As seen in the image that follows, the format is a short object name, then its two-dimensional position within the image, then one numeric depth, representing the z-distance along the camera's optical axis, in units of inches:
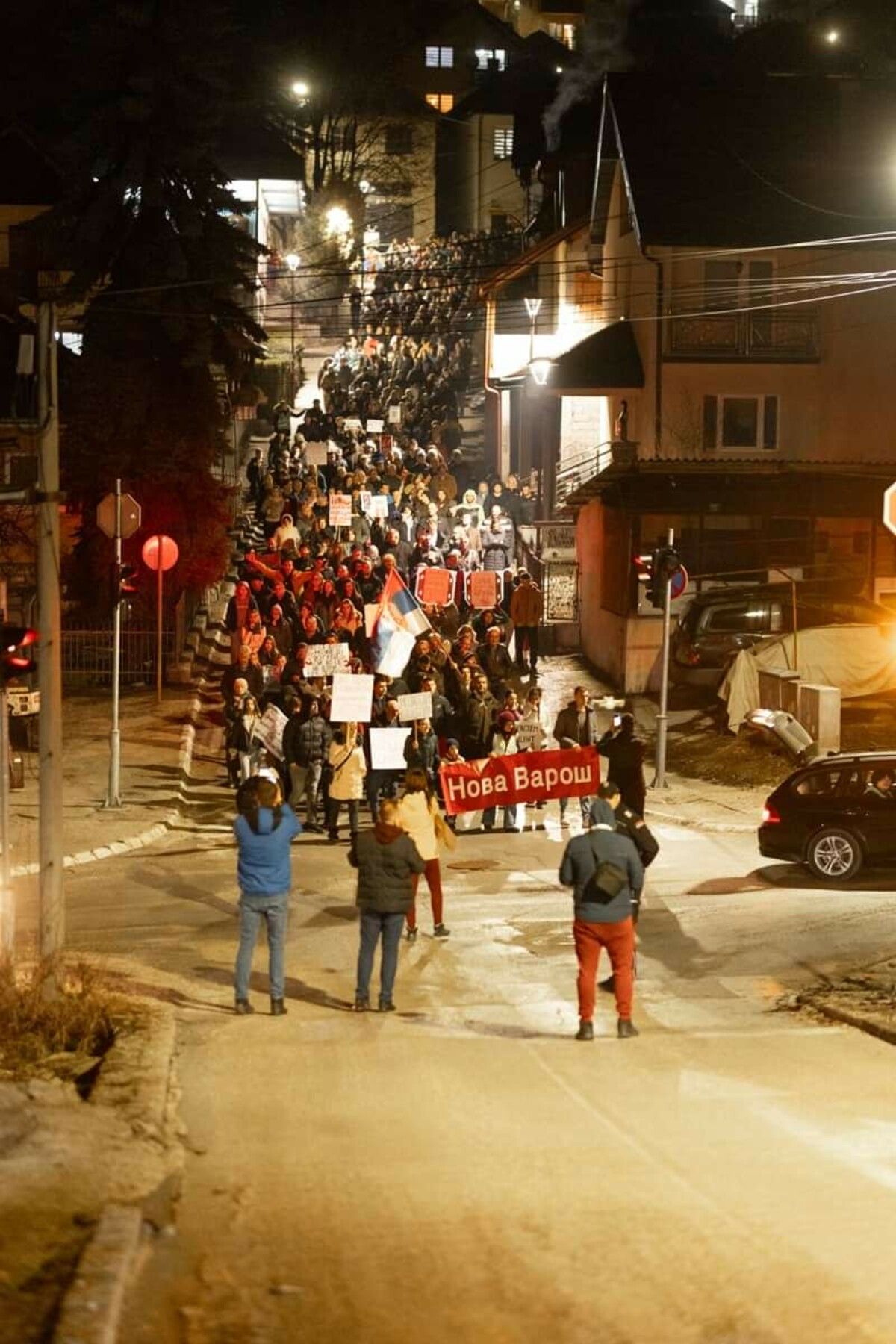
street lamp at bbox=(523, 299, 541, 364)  2047.2
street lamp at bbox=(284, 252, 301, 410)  2534.4
